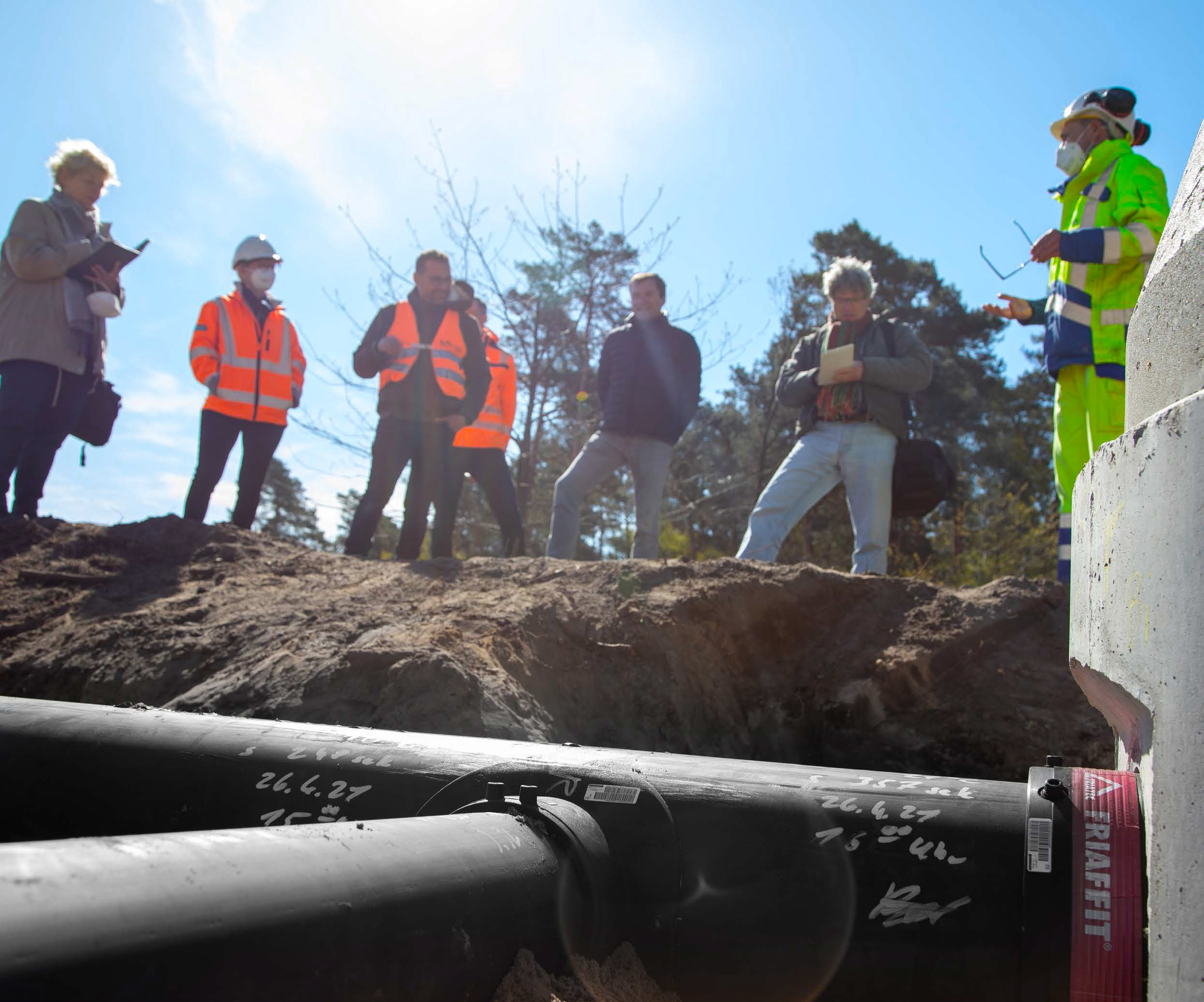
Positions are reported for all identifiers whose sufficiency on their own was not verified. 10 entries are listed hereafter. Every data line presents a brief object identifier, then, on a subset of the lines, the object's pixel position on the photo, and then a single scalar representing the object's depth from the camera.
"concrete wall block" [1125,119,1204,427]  1.59
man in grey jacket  5.13
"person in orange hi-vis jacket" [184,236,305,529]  6.19
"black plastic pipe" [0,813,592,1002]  1.00
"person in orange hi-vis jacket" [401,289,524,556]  6.50
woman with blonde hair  5.53
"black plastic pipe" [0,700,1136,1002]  1.71
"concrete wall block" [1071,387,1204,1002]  1.38
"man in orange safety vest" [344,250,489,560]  6.18
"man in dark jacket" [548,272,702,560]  5.91
